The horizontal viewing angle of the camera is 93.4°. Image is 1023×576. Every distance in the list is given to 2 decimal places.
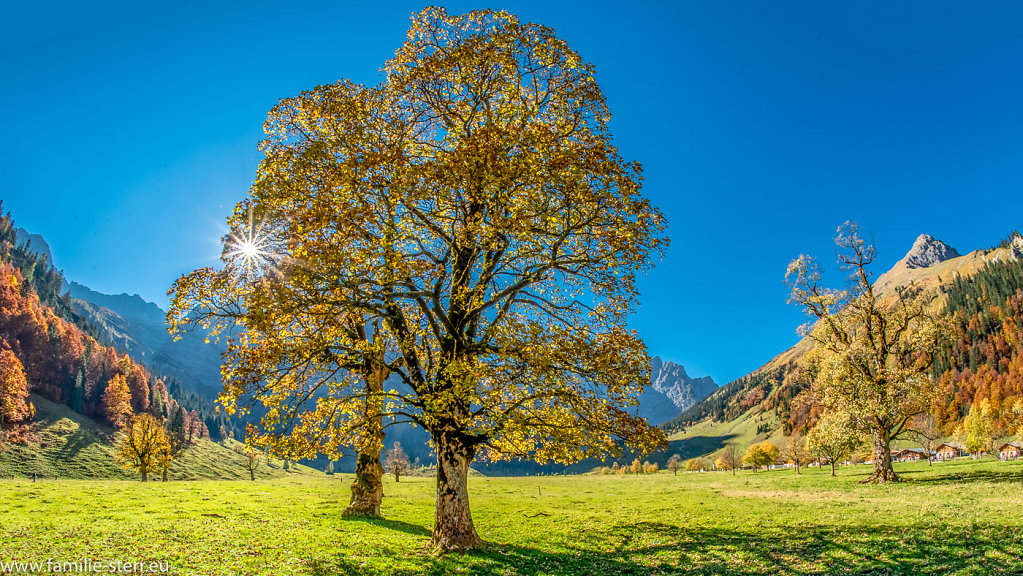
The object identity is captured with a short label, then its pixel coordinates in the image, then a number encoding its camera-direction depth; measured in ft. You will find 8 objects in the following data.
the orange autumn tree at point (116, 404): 568.00
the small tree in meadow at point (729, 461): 425.85
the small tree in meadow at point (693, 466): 587.43
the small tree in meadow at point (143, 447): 295.69
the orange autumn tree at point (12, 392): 400.26
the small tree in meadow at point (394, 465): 363.19
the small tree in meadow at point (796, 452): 352.81
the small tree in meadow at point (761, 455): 463.01
